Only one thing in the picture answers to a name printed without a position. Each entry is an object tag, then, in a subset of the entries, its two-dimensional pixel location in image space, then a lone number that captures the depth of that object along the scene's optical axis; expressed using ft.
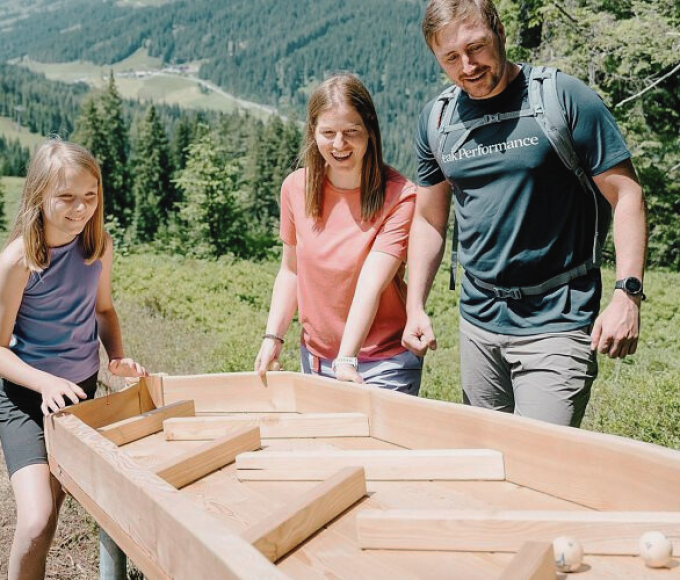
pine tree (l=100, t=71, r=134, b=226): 191.21
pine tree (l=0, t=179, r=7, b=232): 214.44
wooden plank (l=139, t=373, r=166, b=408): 10.79
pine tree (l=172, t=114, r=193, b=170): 232.73
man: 8.29
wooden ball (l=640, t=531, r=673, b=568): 5.16
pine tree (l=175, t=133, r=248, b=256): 123.03
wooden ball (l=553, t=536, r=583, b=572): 5.21
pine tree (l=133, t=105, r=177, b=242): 211.61
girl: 9.21
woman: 9.48
